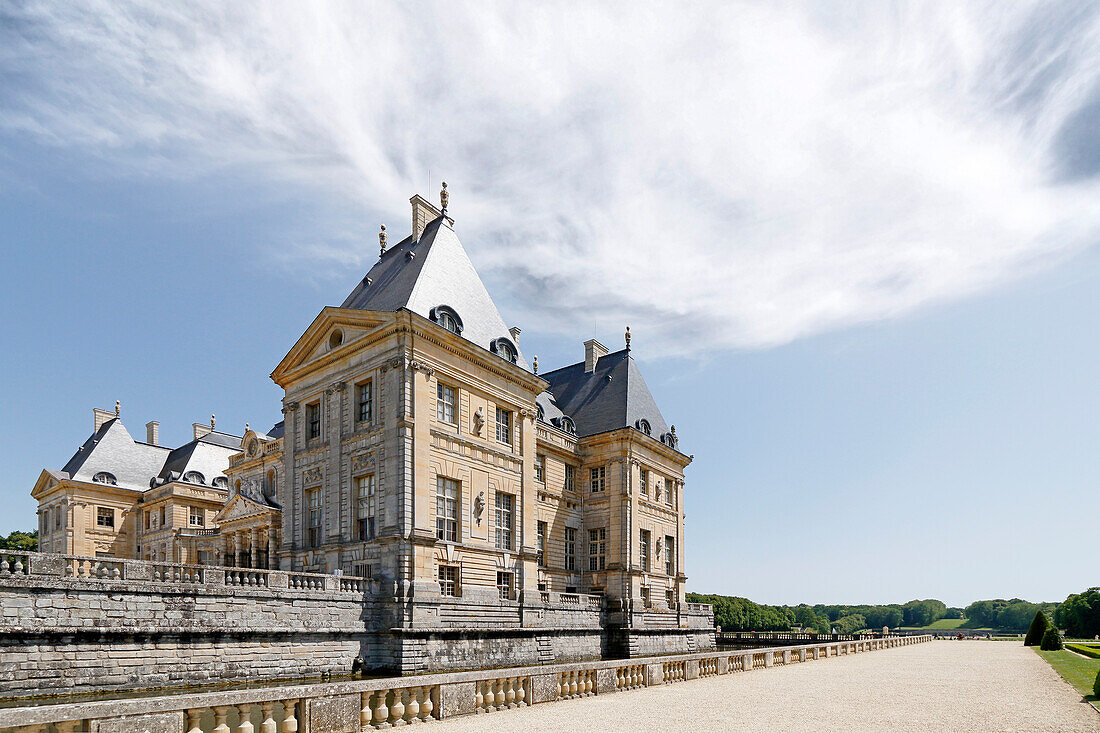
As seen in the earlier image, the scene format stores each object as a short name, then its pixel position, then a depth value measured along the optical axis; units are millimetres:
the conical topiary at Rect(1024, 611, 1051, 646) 57375
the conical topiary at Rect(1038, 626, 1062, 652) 51562
